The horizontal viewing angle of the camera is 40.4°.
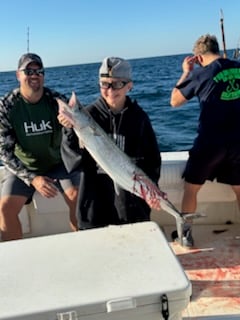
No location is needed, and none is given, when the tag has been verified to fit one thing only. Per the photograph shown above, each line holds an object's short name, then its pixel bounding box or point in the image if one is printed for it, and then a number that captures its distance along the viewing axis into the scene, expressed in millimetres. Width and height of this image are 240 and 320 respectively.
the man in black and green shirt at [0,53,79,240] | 2550
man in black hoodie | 2140
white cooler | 1199
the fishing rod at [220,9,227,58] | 4137
